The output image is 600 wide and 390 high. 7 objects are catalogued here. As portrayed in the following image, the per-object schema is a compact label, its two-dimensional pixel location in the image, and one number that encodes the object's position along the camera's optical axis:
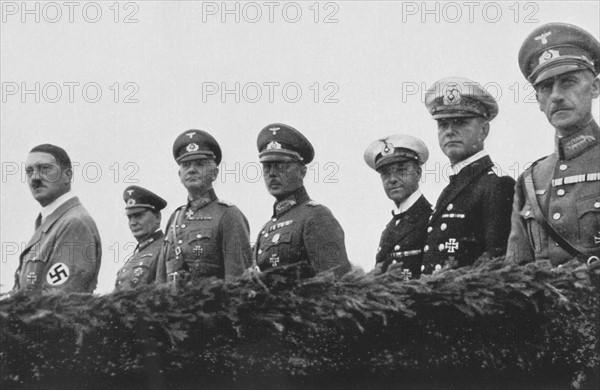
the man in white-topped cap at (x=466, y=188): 5.56
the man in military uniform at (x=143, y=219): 9.45
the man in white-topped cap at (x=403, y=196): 6.33
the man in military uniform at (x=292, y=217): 6.48
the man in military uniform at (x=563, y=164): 4.75
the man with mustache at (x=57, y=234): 6.60
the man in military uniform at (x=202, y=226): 7.19
